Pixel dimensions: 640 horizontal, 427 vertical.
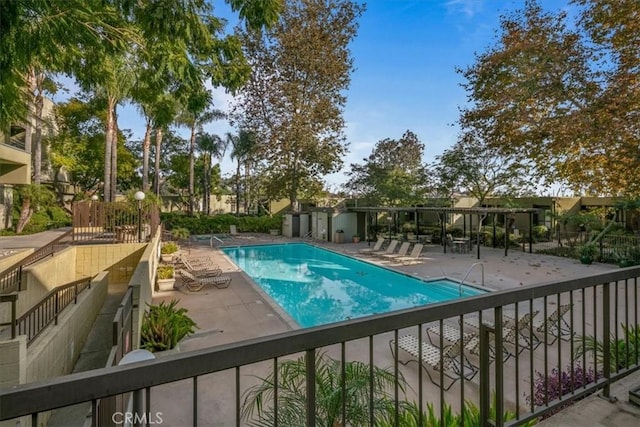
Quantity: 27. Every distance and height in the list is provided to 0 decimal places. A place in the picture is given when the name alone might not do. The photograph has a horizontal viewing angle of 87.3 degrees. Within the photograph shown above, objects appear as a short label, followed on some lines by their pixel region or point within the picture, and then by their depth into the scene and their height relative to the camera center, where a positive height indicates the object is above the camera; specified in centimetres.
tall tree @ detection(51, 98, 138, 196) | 2264 +494
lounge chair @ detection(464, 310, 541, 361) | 529 -210
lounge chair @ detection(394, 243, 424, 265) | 1426 -192
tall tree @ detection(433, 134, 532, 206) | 2077 +265
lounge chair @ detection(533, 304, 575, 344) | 582 -221
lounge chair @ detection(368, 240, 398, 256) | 1614 -175
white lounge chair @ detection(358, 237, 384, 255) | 1691 -182
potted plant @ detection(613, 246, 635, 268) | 1188 -160
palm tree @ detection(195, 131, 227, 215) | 2901 +563
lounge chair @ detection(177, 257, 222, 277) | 1052 -190
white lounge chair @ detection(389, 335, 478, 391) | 480 -216
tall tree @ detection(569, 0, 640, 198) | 823 +326
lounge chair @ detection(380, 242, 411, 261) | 1515 -182
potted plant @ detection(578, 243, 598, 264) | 1336 -156
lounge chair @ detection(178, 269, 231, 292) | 950 -199
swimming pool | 947 -253
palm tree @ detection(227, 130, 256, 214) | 2798 +556
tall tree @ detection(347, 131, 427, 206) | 2375 +234
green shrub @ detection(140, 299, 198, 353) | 544 -198
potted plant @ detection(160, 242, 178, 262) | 1307 -154
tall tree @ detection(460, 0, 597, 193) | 971 +385
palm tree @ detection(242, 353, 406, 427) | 239 -141
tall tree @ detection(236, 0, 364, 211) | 2156 +864
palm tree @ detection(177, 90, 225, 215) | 2648 +738
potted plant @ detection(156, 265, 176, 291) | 974 -190
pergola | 1480 +14
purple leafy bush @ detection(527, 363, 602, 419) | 235 -173
